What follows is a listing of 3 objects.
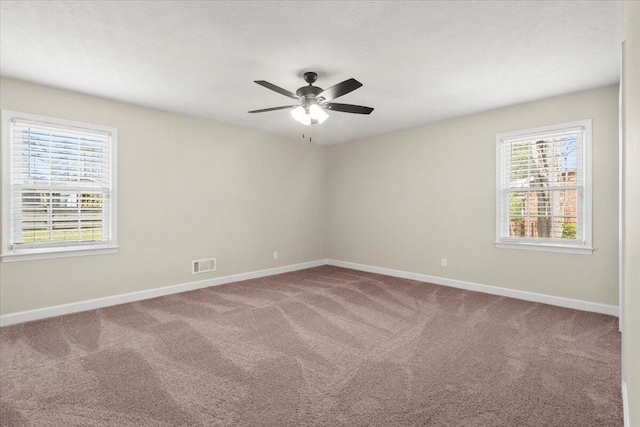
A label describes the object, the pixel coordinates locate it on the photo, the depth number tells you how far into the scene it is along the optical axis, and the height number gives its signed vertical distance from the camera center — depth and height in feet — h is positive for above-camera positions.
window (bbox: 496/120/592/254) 12.73 +1.06
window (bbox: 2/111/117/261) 11.30 +0.92
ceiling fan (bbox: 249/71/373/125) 10.17 +3.62
